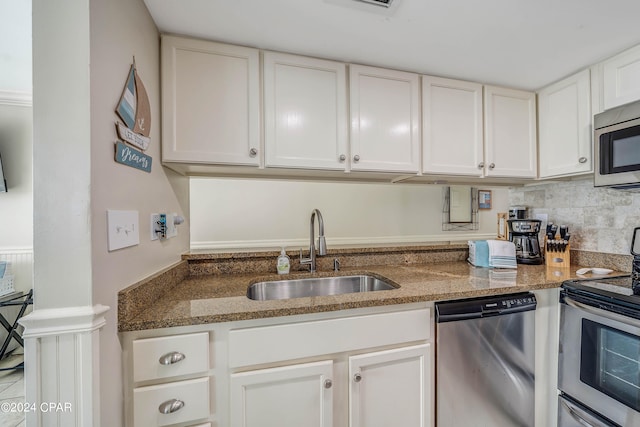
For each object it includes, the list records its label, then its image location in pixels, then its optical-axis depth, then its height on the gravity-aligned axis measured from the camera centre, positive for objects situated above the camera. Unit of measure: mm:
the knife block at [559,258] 1731 -330
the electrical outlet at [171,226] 1273 -67
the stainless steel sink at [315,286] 1495 -461
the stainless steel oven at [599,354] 1047 -652
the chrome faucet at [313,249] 1561 -230
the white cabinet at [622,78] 1328 +706
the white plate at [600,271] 1530 -372
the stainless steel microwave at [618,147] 1245 +320
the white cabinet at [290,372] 865 -598
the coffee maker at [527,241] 1807 -223
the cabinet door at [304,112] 1343 +543
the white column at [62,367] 670 -411
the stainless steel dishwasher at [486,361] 1139 -706
